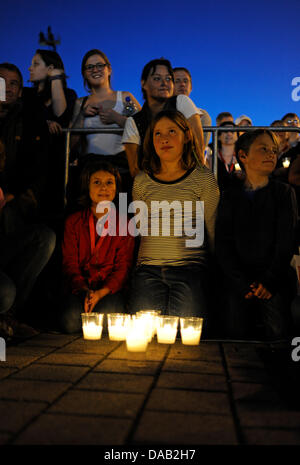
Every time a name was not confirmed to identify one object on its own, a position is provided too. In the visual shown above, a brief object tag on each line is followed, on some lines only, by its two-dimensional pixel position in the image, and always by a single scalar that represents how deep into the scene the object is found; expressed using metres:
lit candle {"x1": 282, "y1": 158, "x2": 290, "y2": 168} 5.62
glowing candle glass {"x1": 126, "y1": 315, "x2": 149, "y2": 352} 2.97
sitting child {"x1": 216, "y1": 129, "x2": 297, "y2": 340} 3.63
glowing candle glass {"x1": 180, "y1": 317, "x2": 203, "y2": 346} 3.25
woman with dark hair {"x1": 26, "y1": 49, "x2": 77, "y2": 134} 5.39
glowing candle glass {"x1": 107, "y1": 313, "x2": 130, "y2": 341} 3.34
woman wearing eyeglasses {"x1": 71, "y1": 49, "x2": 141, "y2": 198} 5.05
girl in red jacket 3.89
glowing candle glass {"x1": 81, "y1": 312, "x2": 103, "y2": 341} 3.44
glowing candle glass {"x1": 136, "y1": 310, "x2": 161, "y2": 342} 3.23
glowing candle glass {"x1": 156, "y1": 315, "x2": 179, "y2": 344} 3.22
